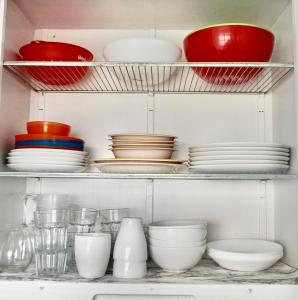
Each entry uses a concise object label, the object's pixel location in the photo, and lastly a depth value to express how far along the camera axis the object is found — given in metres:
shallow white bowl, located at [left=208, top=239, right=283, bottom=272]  0.98
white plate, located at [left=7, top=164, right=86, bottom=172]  1.03
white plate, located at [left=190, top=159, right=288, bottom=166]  1.00
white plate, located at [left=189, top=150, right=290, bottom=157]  1.00
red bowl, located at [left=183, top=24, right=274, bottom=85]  1.04
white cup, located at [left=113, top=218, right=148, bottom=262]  0.98
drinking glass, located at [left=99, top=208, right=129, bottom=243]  1.12
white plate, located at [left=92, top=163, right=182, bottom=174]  1.02
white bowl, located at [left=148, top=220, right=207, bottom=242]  1.01
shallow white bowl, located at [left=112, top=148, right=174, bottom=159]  1.05
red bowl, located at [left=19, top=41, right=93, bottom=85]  1.11
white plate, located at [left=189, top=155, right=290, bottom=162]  1.00
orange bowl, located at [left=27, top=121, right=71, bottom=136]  1.10
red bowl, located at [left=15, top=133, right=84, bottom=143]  1.06
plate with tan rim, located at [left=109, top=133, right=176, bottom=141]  1.06
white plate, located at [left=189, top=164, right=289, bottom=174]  1.00
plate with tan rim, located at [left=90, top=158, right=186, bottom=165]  1.02
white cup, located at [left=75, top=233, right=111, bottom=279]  0.95
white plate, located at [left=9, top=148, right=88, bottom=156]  1.03
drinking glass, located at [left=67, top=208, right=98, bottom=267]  1.08
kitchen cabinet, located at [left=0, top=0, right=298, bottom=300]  1.14
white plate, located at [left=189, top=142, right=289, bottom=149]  1.01
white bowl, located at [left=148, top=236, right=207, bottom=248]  1.00
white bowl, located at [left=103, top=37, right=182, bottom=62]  1.11
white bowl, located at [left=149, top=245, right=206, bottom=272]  1.00
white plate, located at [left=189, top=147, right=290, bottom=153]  1.01
